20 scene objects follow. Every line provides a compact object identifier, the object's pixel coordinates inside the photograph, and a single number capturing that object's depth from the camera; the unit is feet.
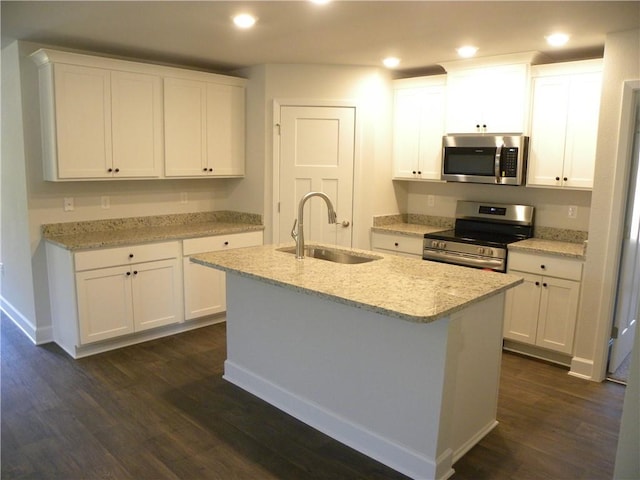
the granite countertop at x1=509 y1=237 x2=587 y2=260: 11.89
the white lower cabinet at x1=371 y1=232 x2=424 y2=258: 14.96
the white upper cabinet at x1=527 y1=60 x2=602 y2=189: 12.14
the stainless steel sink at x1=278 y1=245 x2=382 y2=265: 10.53
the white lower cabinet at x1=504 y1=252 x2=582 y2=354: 12.07
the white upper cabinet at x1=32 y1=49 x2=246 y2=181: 12.26
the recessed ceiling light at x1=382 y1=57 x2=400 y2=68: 14.06
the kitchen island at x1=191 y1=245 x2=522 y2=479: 7.52
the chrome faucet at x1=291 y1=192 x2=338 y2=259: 9.86
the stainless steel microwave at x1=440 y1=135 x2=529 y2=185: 13.26
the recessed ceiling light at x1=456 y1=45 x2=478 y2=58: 12.48
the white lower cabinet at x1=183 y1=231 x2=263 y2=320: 14.17
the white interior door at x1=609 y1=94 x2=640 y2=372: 11.22
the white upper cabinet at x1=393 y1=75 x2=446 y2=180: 15.03
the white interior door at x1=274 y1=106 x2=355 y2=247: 15.23
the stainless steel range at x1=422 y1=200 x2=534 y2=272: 13.35
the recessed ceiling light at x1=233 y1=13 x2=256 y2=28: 10.12
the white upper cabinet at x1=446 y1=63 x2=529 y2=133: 13.16
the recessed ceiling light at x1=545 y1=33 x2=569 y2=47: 11.19
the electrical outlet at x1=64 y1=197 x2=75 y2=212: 13.42
